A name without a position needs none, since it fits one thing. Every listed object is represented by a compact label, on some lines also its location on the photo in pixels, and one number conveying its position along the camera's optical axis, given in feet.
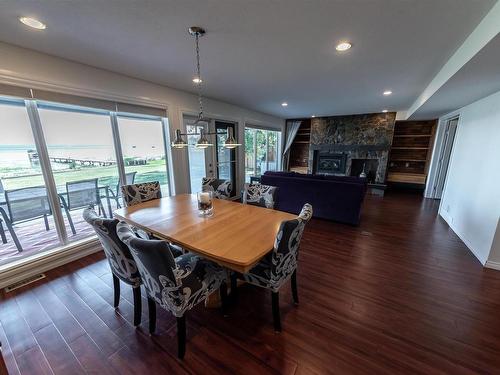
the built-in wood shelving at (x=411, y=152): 19.98
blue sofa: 11.70
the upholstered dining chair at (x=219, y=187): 10.01
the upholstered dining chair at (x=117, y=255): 4.67
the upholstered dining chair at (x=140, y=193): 8.46
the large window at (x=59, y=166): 7.30
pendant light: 5.92
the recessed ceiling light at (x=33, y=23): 5.20
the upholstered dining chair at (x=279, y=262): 4.63
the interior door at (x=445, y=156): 16.20
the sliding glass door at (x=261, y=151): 20.04
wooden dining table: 4.43
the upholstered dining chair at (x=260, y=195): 8.13
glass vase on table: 6.80
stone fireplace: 20.31
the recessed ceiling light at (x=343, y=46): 6.47
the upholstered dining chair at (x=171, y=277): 3.91
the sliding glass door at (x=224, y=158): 15.69
